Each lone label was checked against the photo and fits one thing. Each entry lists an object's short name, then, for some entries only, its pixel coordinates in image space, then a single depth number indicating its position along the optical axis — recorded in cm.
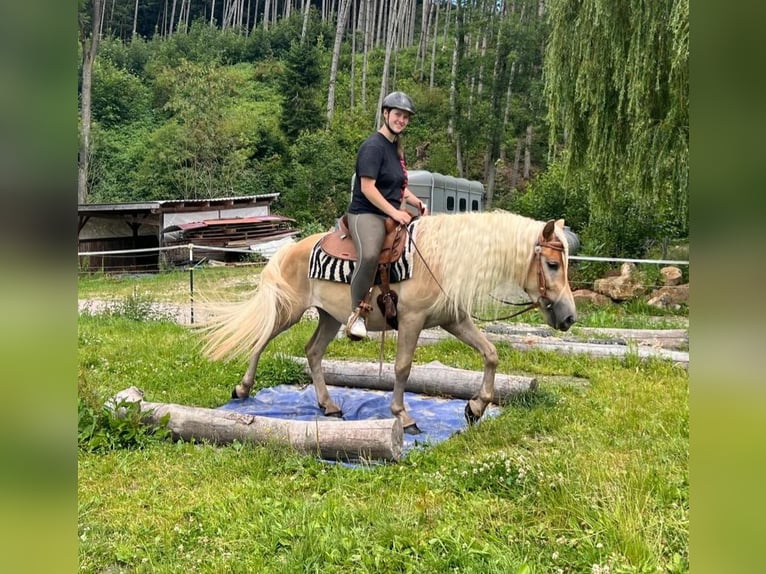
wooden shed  1788
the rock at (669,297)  1069
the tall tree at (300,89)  2822
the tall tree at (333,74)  2934
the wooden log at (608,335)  765
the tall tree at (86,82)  2038
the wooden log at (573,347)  638
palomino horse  424
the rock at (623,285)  1134
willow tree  798
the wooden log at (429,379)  520
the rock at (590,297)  1150
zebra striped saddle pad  453
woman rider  440
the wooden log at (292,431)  372
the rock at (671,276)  1135
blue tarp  489
